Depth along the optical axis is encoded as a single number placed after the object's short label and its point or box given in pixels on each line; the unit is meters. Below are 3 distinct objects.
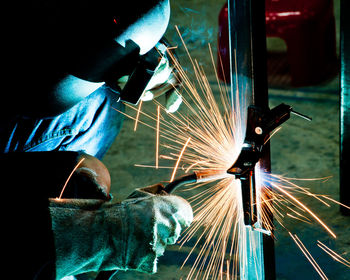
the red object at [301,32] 3.15
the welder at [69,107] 1.45
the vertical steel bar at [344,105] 1.94
